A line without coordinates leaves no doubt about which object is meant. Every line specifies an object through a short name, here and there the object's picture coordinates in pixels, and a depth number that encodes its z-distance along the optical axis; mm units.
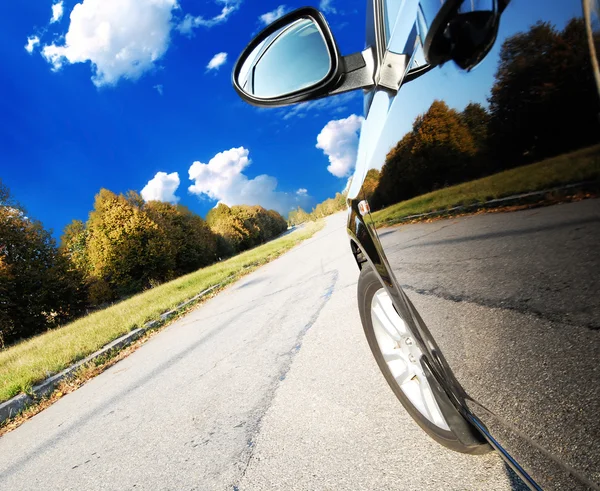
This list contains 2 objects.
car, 583
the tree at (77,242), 21291
